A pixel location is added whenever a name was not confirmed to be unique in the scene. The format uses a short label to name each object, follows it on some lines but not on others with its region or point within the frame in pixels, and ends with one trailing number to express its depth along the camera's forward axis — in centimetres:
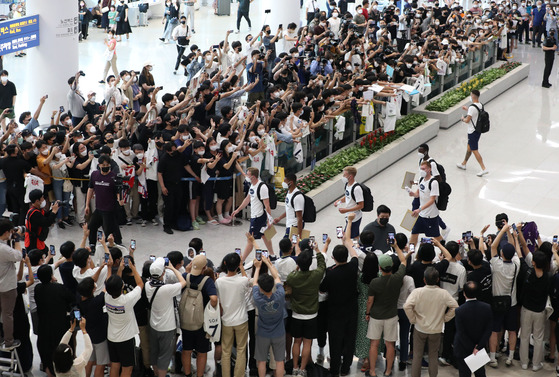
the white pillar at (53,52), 1634
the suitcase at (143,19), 3114
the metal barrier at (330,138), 1406
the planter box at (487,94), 1873
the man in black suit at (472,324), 788
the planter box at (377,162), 1380
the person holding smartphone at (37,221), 1005
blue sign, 1580
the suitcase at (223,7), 3391
